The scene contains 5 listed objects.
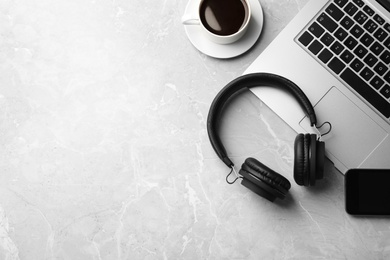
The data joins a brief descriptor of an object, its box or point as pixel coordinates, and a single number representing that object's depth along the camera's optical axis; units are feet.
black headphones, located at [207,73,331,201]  3.19
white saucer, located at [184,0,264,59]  3.44
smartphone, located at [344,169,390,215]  3.33
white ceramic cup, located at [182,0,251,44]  3.33
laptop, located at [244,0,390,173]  3.33
